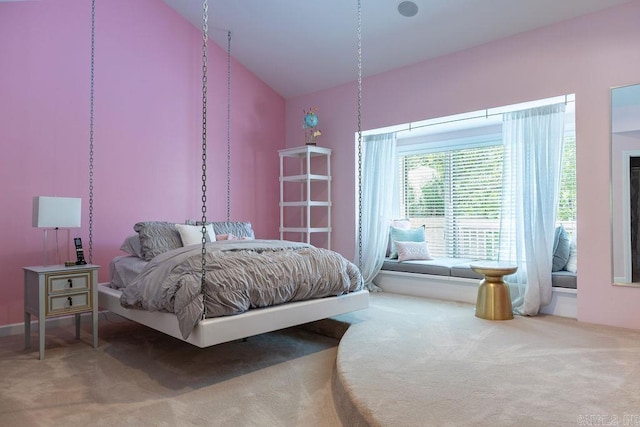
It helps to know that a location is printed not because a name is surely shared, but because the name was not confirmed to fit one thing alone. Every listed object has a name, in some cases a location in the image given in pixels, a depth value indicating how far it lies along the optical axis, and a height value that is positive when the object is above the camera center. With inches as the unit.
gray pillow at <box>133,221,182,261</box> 158.1 -8.8
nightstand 130.0 -24.2
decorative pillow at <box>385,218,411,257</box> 215.3 -4.7
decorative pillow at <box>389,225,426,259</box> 210.2 -10.3
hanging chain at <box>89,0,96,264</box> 172.6 +38.8
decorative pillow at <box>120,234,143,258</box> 163.4 -12.0
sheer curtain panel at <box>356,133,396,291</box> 206.1 +5.4
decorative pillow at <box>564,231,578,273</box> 158.9 -16.0
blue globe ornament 214.7 +45.8
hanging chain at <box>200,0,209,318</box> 104.3 -10.5
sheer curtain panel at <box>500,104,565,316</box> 154.4 +5.9
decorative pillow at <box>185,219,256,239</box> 186.7 -6.0
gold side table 149.0 -26.8
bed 107.7 -20.8
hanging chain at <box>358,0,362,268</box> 160.6 +75.6
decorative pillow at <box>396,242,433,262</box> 201.2 -16.7
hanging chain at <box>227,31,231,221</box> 220.5 +39.3
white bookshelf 217.6 +12.0
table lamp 136.6 +0.5
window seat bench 153.6 -27.8
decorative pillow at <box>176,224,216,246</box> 166.5 -7.6
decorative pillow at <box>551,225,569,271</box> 159.5 -12.7
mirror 138.1 +9.4
